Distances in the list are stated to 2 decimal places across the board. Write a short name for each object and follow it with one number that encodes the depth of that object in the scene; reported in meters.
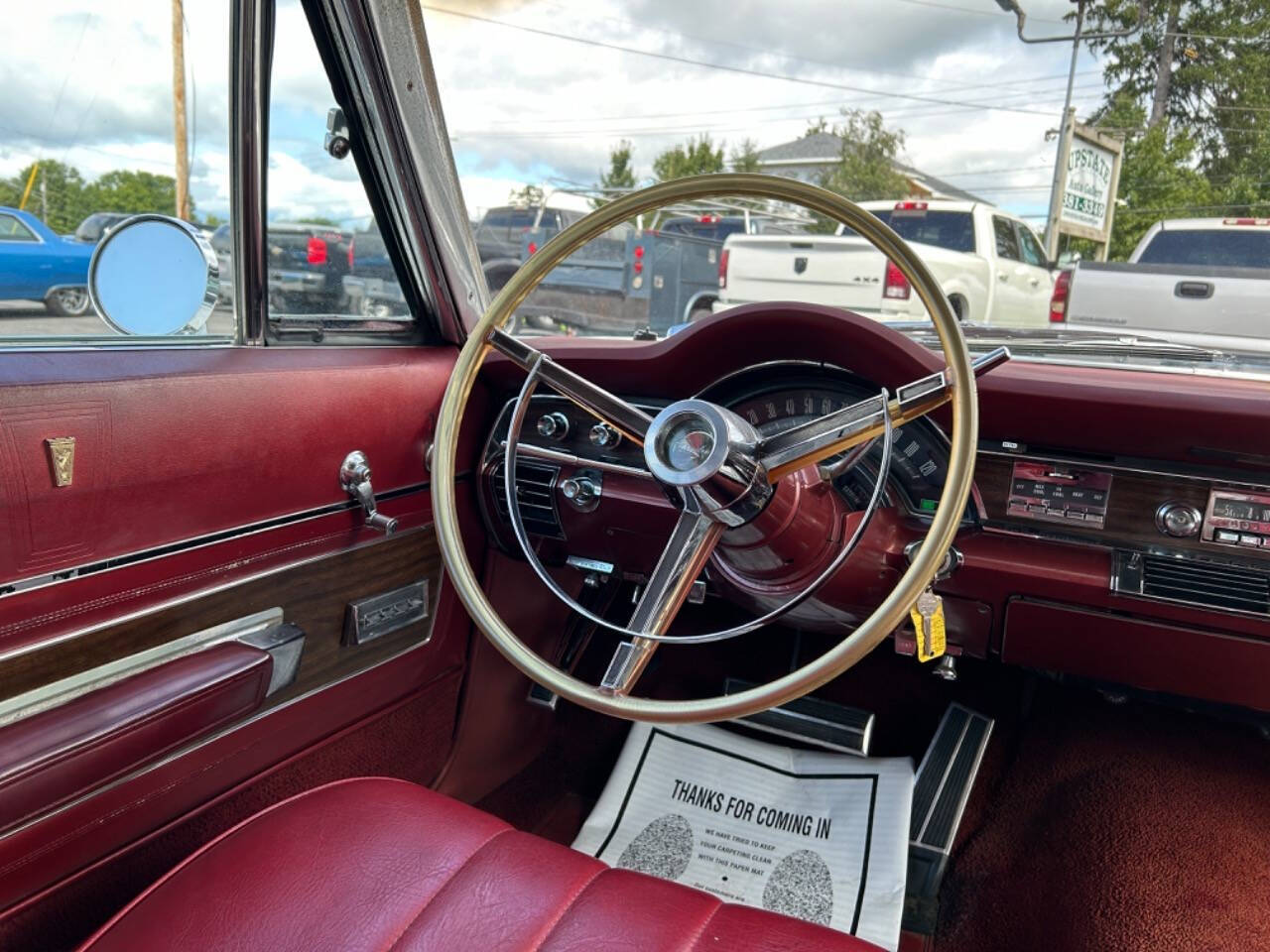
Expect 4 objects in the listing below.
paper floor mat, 1.94
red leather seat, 1.05
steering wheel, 1.08
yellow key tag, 1.42
